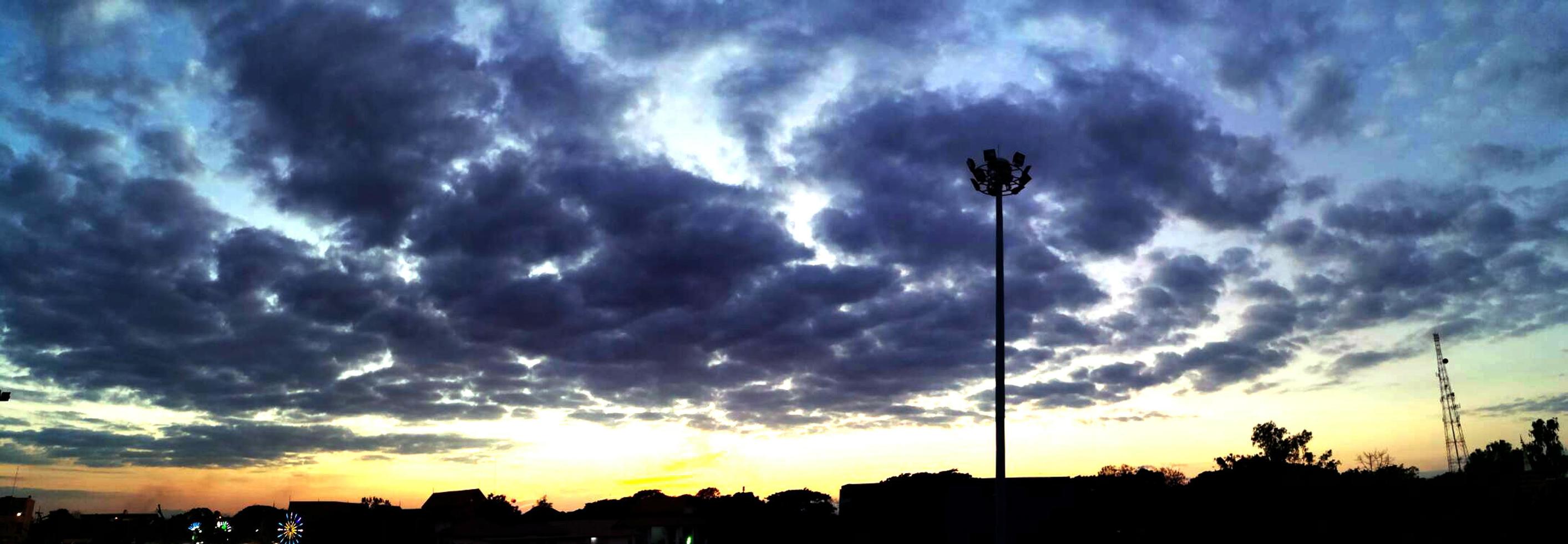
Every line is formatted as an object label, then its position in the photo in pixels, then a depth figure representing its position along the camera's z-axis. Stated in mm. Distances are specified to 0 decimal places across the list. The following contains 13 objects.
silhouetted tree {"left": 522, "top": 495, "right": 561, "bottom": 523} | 137562
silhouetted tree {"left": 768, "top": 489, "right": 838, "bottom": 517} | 141625
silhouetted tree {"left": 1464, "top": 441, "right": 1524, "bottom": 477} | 135375
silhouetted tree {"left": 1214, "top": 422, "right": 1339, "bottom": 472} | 129250
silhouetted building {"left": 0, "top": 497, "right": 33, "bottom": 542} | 175375
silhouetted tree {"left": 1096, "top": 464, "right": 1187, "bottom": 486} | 144000
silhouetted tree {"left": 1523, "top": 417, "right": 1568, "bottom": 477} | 142875
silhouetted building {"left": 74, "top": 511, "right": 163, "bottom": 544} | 167250
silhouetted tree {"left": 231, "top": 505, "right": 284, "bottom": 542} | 137875
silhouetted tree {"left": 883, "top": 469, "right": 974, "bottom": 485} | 71625
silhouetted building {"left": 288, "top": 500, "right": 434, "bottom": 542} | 130875
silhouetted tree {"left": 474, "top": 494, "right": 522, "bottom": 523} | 135875
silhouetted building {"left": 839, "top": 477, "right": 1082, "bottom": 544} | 65312
